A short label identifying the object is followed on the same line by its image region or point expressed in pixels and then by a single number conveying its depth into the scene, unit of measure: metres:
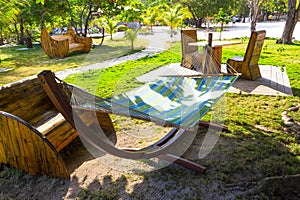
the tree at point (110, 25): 12.06
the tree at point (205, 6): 20.73
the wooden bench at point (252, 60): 4.70
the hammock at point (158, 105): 2.01
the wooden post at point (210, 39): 4.82
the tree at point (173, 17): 13.30
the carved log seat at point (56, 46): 8.06
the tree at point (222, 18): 13.13
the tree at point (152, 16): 16.70
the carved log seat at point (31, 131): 2.05
